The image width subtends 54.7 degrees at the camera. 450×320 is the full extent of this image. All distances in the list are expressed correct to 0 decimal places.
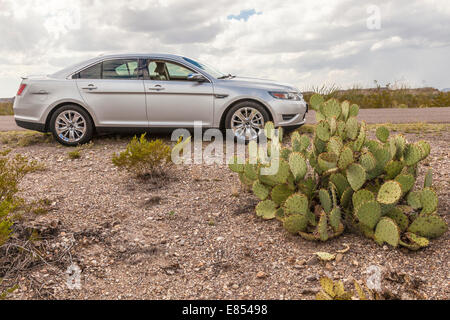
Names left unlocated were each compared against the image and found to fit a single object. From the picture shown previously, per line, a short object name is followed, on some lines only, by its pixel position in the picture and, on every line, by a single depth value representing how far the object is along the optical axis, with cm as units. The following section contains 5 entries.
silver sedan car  789
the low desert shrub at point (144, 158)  571
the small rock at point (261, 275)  366
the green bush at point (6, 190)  347
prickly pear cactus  398
